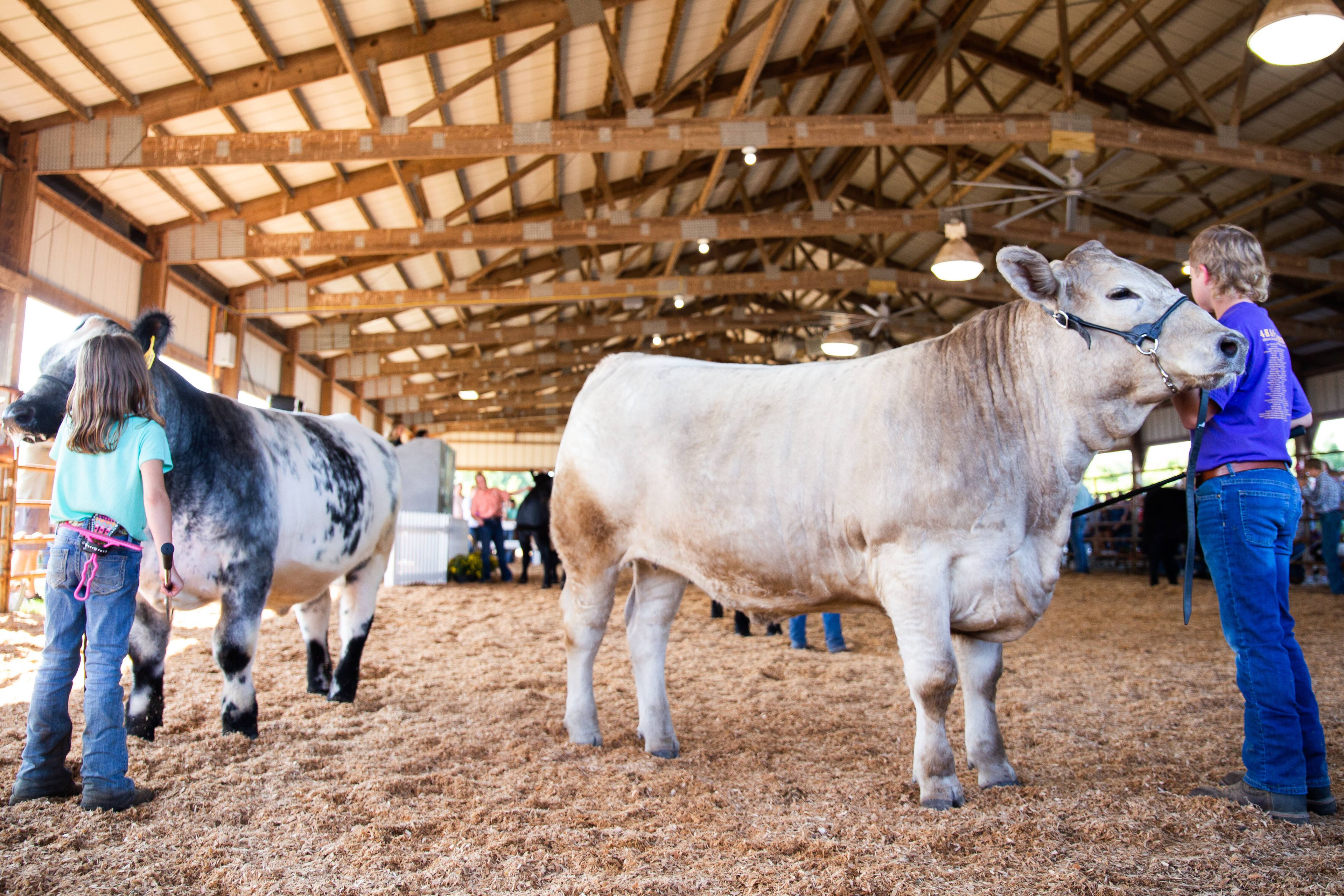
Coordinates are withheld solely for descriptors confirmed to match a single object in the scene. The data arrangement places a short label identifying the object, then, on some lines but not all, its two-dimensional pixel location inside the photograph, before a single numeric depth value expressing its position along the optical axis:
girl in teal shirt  2.35
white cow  2.37
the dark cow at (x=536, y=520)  12.10
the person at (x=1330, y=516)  10.10
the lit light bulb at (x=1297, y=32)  5.32
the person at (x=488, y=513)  13.23
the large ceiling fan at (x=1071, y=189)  9.18
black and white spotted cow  2.92
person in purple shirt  2.27
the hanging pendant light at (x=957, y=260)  9.83
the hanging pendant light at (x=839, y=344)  13.44
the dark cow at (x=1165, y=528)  11.57
